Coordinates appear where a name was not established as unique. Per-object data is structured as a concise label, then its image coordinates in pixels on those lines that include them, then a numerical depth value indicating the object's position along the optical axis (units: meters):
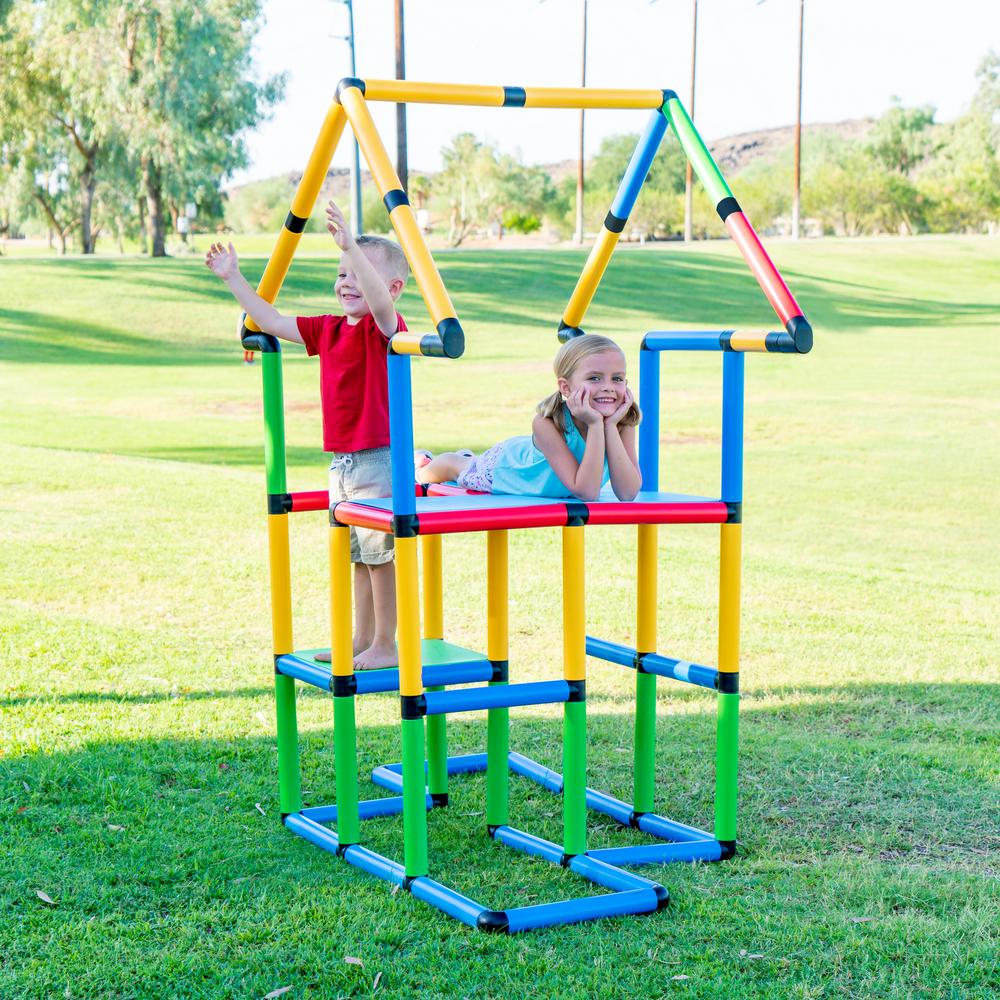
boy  4.17
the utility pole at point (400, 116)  35.12
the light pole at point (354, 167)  31.91
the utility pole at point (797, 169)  55.53
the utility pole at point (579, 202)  52.31
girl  3.76
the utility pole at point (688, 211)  59.59
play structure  3.45
